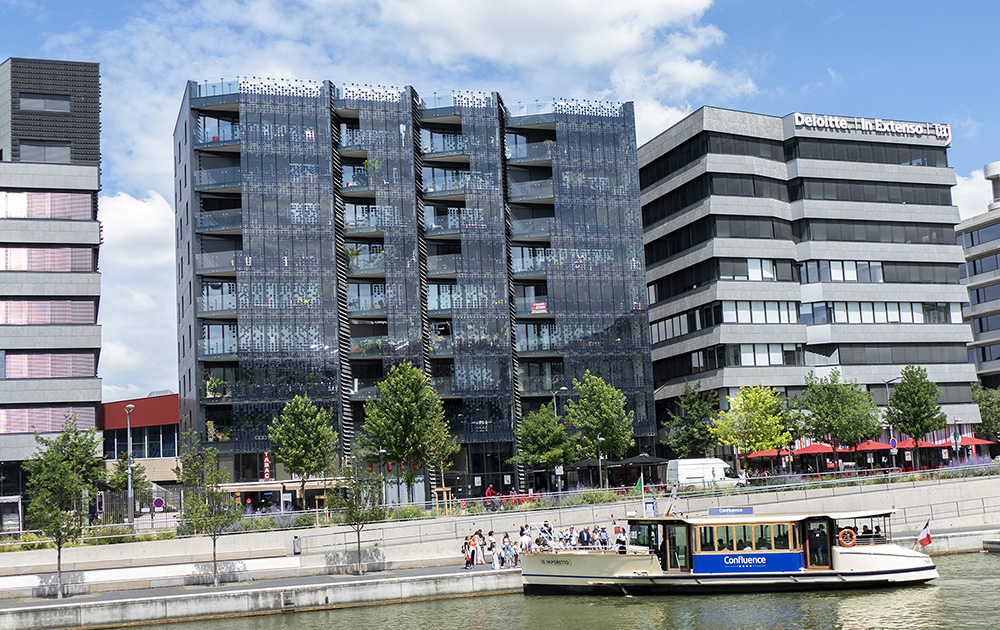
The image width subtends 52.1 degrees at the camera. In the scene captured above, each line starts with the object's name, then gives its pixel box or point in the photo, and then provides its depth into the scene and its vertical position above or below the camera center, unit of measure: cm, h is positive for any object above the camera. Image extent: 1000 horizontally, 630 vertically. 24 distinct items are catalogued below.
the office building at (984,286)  10475 +1409
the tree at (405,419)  6266 +199
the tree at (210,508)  4362 -200
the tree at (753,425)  6731 +60
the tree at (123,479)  7131 -96
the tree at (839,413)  6719 +104
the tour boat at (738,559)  3888 -476
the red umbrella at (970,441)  6981 -129
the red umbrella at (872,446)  6872 -122
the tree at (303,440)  6309 +103
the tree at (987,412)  8812 +83
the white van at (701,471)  6178 -208
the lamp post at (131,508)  5344 -227
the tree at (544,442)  6944 +17
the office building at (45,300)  6825 +1145
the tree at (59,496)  4162 -115
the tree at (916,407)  6806 +122
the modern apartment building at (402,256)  7106 +1420
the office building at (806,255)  8000 +1407
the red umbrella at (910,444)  7142 -127
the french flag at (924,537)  4234 -460
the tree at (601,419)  6862 +148
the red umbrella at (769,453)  6719 -133
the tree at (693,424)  7394 +96
